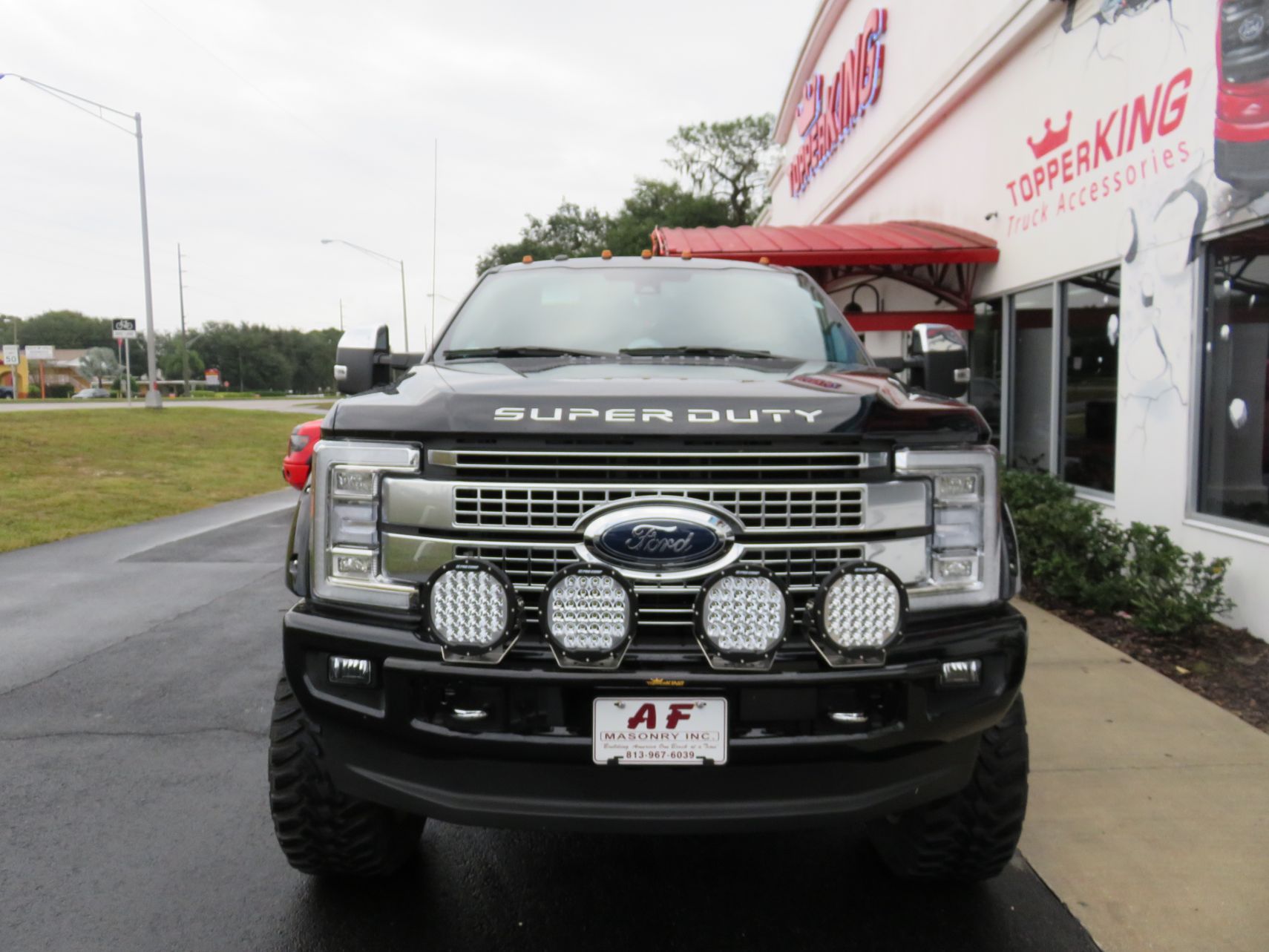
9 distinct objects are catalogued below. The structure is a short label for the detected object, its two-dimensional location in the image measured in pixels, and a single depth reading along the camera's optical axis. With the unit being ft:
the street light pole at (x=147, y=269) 86.30
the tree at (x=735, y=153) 195.00
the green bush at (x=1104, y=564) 17.56
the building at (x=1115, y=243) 18.21
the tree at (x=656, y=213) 178.19
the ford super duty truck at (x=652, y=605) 7.47
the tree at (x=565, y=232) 227.61
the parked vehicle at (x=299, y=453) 29.12
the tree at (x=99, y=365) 321.73
